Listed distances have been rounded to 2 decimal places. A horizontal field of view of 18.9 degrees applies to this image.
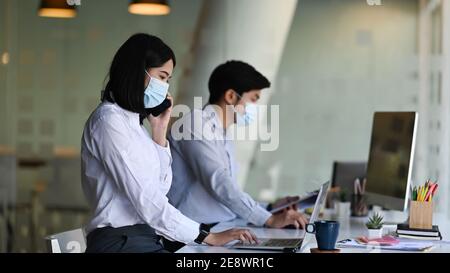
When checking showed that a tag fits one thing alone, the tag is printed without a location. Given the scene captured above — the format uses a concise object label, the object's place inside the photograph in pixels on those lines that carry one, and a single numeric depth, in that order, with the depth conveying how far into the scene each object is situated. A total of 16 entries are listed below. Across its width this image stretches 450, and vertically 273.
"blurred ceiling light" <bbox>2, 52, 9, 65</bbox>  10.95
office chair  5.17
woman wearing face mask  4.71
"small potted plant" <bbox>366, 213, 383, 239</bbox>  5.34
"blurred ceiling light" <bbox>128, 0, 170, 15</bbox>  7.69
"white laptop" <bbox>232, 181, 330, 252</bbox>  4.83
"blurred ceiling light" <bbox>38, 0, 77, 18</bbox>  7.67
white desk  4.84
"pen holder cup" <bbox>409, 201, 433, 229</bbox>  5.44
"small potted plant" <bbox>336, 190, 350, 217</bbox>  6.90
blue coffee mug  4.44
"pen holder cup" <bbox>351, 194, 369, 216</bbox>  6.91
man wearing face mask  6.08
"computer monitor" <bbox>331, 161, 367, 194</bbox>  8.45
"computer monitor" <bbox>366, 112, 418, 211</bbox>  5.90
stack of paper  4.85
